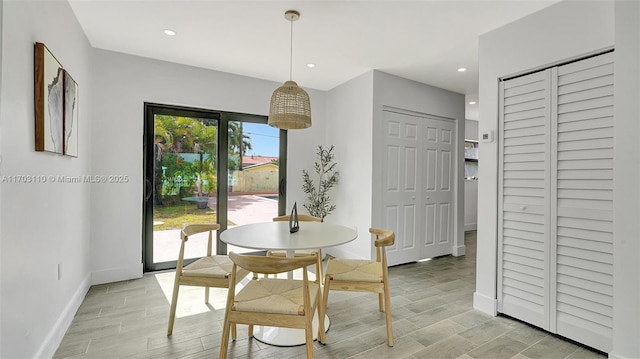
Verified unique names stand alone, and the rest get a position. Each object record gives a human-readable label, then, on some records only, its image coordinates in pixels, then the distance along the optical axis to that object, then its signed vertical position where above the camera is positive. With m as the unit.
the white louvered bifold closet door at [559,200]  2.01 -0.17
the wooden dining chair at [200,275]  2.15 -0.73
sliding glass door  3.58 +0.01
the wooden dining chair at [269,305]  1.56 -0.72
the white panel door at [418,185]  3.92 -0.11
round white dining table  1.95 -0.46
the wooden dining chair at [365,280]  2.09 -0.74
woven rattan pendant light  2.44 +0.59
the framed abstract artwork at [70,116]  2.18 +0.45
